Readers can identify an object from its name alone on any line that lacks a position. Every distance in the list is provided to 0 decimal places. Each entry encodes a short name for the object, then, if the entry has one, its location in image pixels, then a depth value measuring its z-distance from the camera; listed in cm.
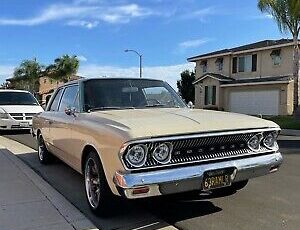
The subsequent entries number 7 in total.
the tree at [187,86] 3173
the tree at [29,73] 4684
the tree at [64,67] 4238
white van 997
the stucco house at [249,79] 2074
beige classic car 274
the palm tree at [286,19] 1655
